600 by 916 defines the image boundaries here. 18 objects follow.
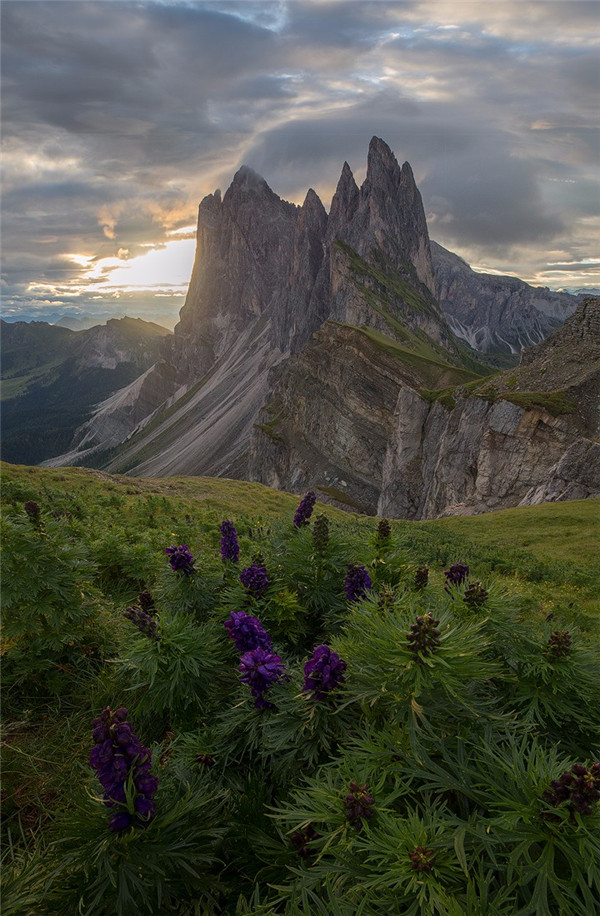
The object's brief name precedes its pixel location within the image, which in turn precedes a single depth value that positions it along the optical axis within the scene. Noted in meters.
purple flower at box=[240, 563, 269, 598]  4.89
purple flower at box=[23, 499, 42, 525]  5.80
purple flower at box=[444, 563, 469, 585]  4.65
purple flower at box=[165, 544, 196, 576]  5.43
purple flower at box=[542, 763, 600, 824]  2.08
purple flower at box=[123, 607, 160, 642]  4.00
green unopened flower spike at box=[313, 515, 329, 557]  5.26
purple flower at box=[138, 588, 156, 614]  4.75
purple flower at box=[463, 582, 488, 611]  3.96
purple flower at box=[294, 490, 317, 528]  6.32
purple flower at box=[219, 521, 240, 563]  6.16
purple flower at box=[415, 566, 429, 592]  4.70
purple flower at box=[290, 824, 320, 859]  3.02
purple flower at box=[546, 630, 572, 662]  3.45
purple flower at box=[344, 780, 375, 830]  2.55
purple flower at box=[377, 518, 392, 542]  5.18
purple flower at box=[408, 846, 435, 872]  2.27
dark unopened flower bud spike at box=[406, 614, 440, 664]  2.77
